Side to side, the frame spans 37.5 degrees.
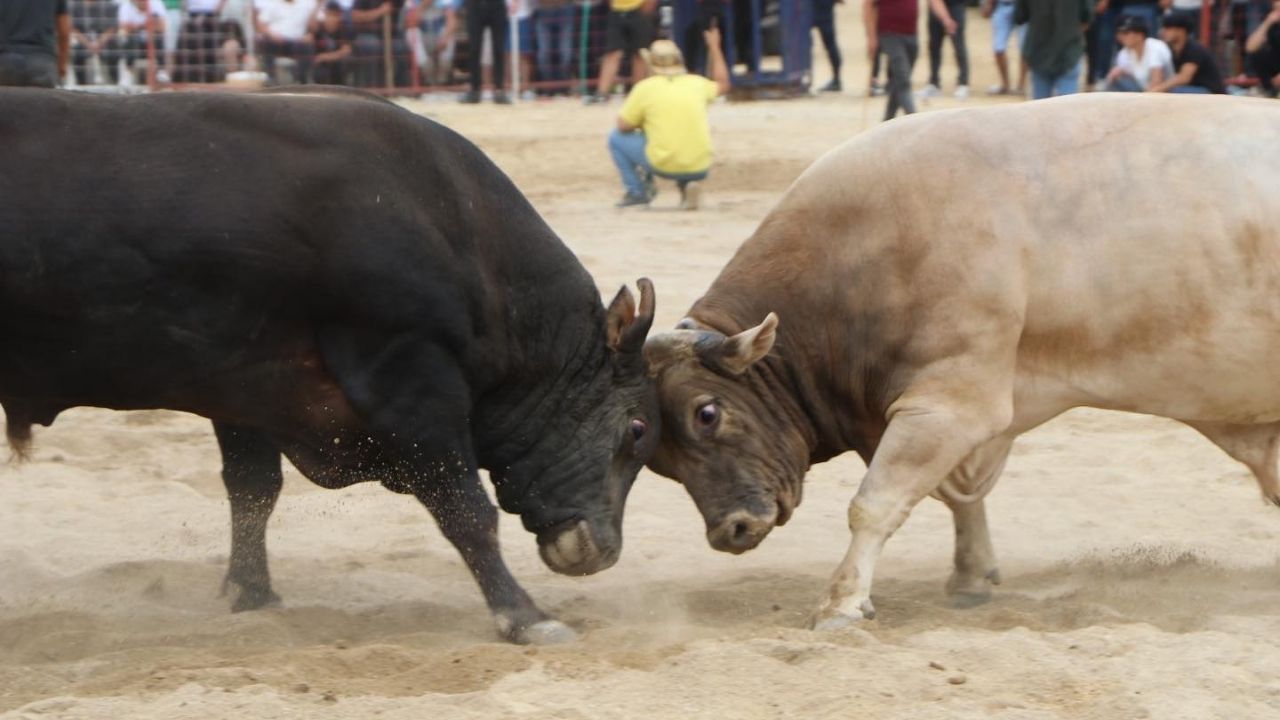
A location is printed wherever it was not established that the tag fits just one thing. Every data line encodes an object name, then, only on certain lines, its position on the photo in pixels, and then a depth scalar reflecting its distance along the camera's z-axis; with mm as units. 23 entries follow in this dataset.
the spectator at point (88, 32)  19094
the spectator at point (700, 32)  20031
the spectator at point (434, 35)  20297
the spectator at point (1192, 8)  18094
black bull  5004
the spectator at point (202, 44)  19531
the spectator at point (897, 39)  16047
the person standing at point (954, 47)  19938
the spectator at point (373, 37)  19969
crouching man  13656
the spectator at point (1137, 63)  15023
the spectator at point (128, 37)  19328
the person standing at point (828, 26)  20969
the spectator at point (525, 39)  20641
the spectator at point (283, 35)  19594
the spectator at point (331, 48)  19672
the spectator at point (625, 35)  19469
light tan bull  5492
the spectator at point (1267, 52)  16109
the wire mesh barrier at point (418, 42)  19406
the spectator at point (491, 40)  19516
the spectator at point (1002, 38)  19969
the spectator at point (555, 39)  20781
